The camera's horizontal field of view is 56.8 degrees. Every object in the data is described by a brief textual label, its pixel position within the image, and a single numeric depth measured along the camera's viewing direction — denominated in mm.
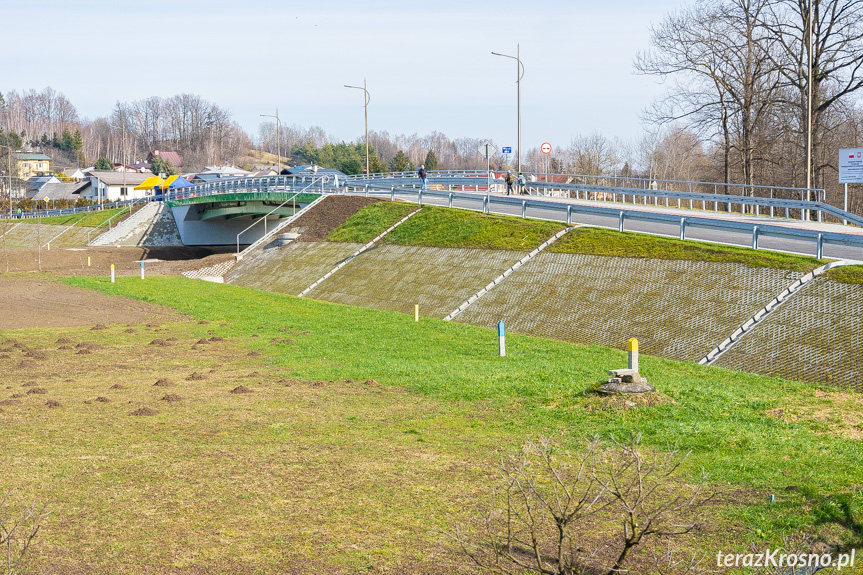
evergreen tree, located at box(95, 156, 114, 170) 151125
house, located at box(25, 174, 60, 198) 138750
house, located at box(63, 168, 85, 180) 145675
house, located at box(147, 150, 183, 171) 179875
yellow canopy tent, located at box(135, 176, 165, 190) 95525
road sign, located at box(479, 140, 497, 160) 35812
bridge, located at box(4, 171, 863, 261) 25469
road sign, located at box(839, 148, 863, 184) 30609
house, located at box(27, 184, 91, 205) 123625
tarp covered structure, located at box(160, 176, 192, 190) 84812
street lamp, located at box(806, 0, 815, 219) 31041
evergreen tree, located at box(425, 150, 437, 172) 130575
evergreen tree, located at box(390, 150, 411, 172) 107000
